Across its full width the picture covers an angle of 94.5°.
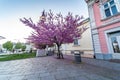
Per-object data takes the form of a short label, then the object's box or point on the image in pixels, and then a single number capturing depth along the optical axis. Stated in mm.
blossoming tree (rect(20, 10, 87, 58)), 6031
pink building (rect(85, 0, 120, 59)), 4732
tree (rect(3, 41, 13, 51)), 26477
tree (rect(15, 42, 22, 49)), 30538
